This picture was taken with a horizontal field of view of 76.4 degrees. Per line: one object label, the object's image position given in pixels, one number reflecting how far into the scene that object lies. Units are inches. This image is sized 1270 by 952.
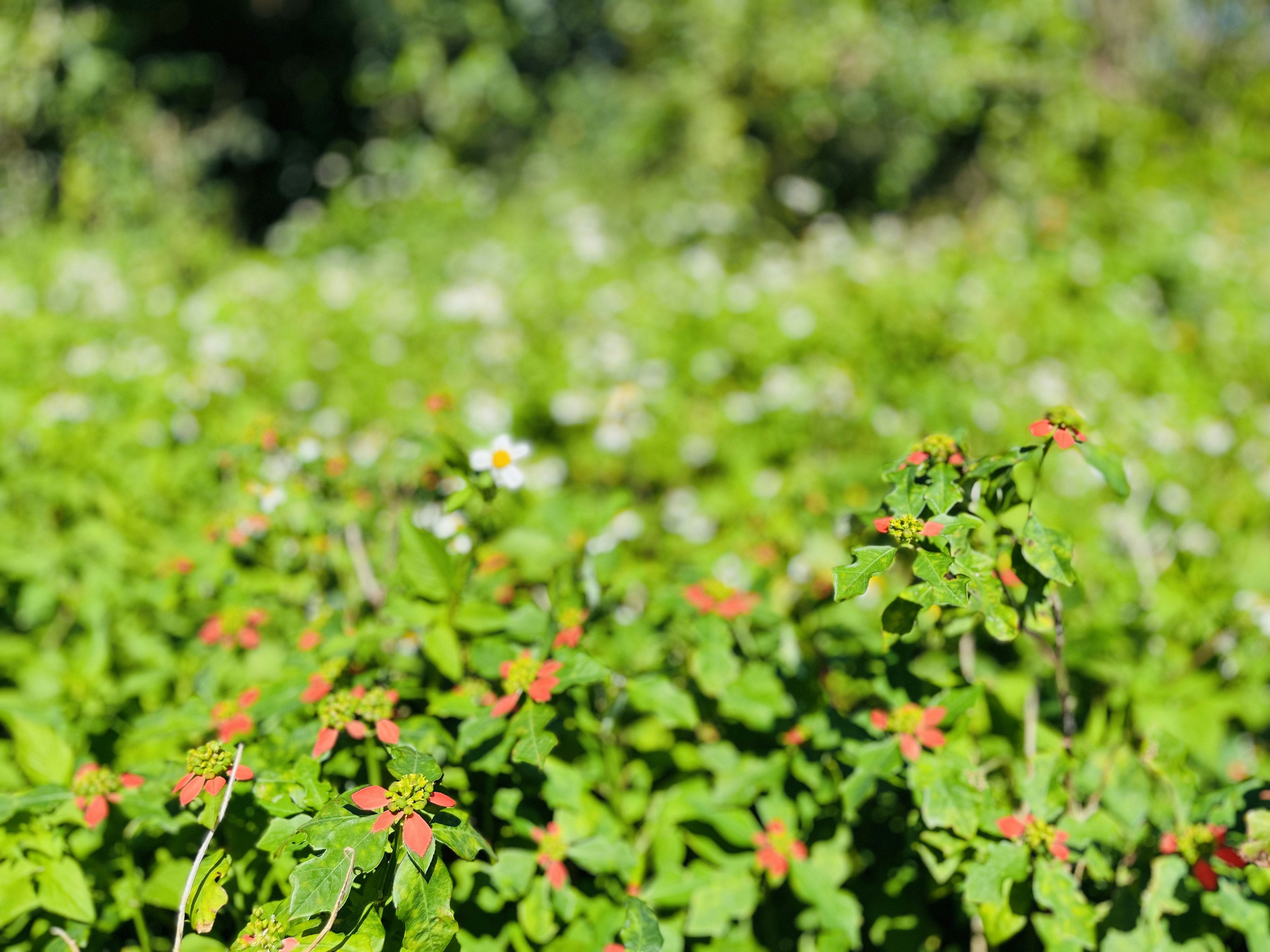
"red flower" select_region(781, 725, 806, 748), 53.7
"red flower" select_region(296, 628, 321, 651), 53.8
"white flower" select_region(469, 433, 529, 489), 55.1
